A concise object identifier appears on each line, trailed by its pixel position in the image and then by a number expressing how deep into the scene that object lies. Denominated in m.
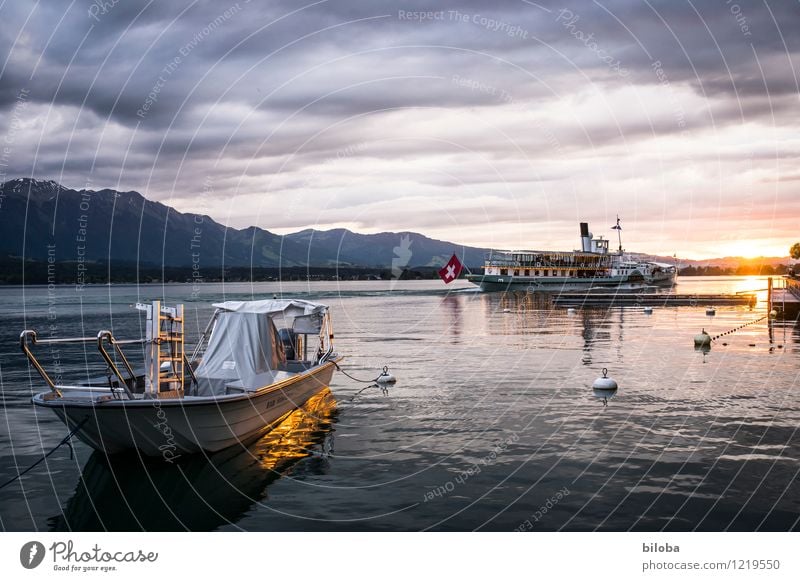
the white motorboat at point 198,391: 17.44
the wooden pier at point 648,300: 97.00
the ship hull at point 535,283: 157.14
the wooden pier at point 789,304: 62.50
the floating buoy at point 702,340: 42.28
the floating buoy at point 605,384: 27.44
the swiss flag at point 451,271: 57.38
